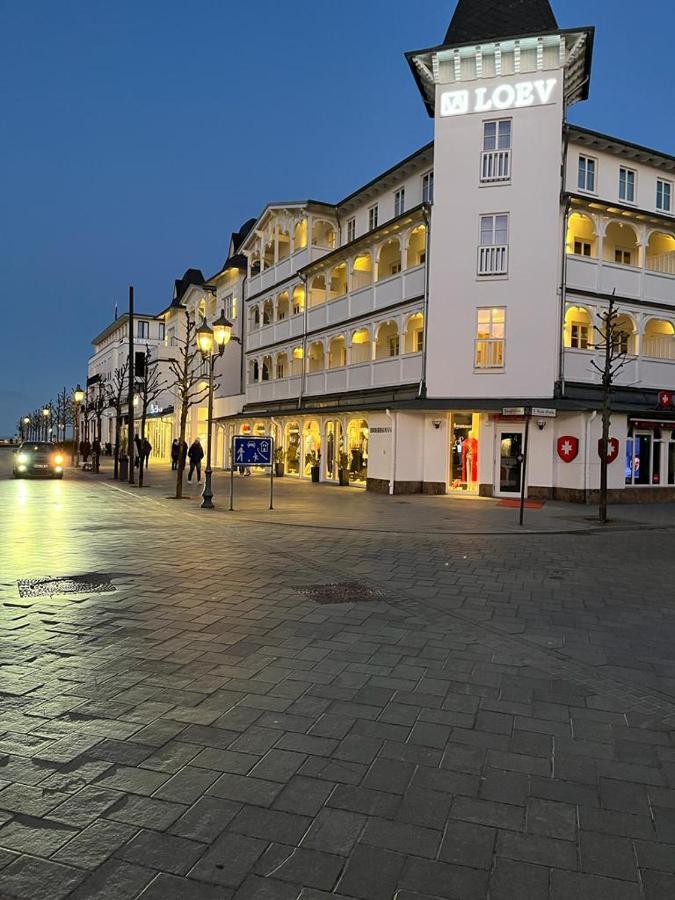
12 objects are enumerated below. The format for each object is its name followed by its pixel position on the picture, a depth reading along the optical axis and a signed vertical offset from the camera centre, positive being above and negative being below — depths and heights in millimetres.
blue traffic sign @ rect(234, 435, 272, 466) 17828 -282
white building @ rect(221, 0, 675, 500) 23312 +6217
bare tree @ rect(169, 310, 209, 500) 20734 -36
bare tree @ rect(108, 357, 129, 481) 30281 -43
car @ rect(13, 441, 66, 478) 30453 -1176
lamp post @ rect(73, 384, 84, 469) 36312 +1286
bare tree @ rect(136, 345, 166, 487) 25897 +4273
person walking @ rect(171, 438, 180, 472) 32047 -839
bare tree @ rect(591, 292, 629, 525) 17270 +996
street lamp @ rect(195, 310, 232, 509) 19219 +3070
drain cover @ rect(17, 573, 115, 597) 7690 -1816
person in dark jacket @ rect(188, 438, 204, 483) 28750 -648
